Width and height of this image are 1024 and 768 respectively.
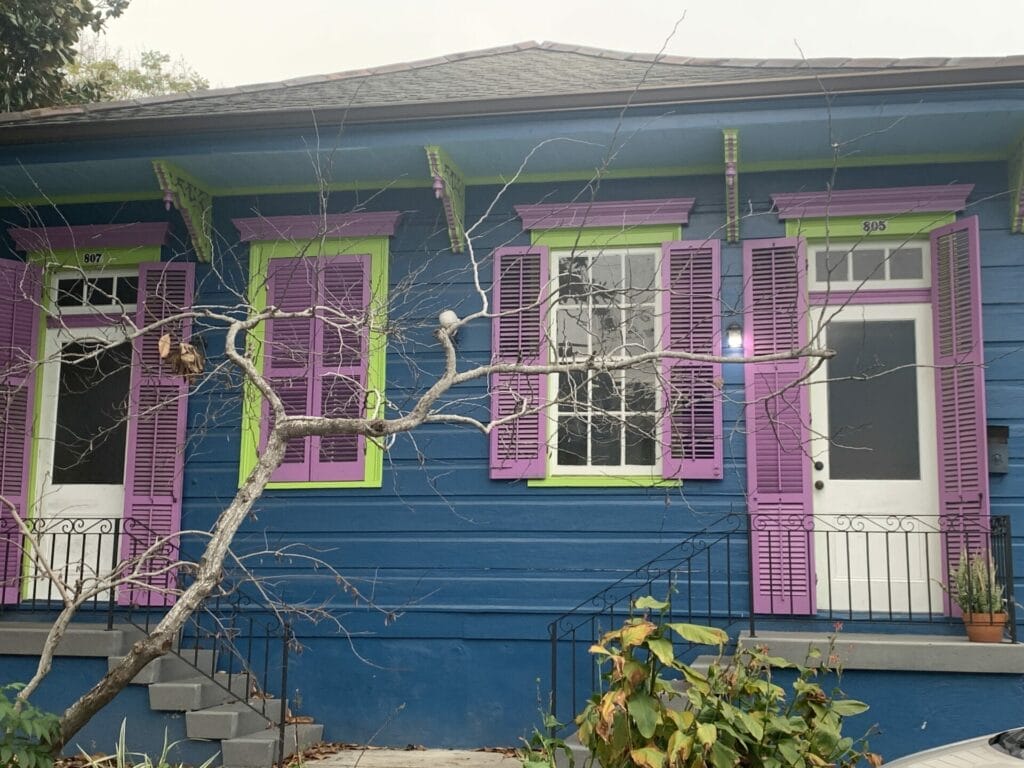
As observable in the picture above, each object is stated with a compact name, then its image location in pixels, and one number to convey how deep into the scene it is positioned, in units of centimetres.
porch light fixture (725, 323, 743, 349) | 724
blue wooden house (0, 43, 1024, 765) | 680
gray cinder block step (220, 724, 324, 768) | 620
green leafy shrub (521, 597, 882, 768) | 451
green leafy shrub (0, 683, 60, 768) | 502
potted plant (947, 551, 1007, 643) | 600
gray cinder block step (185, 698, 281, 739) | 633
